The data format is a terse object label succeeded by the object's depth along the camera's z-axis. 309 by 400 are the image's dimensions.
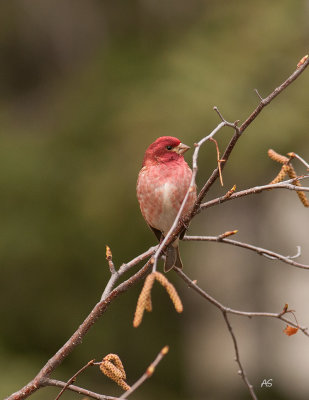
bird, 8.92
